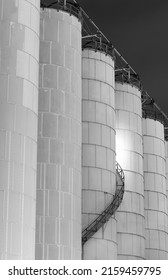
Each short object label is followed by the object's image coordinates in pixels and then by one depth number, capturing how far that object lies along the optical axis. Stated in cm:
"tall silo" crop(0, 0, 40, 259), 3145
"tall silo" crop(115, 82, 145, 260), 4769
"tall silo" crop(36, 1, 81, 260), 3644
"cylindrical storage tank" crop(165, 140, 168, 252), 6388
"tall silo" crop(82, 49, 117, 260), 4206
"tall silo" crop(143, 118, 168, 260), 5397
